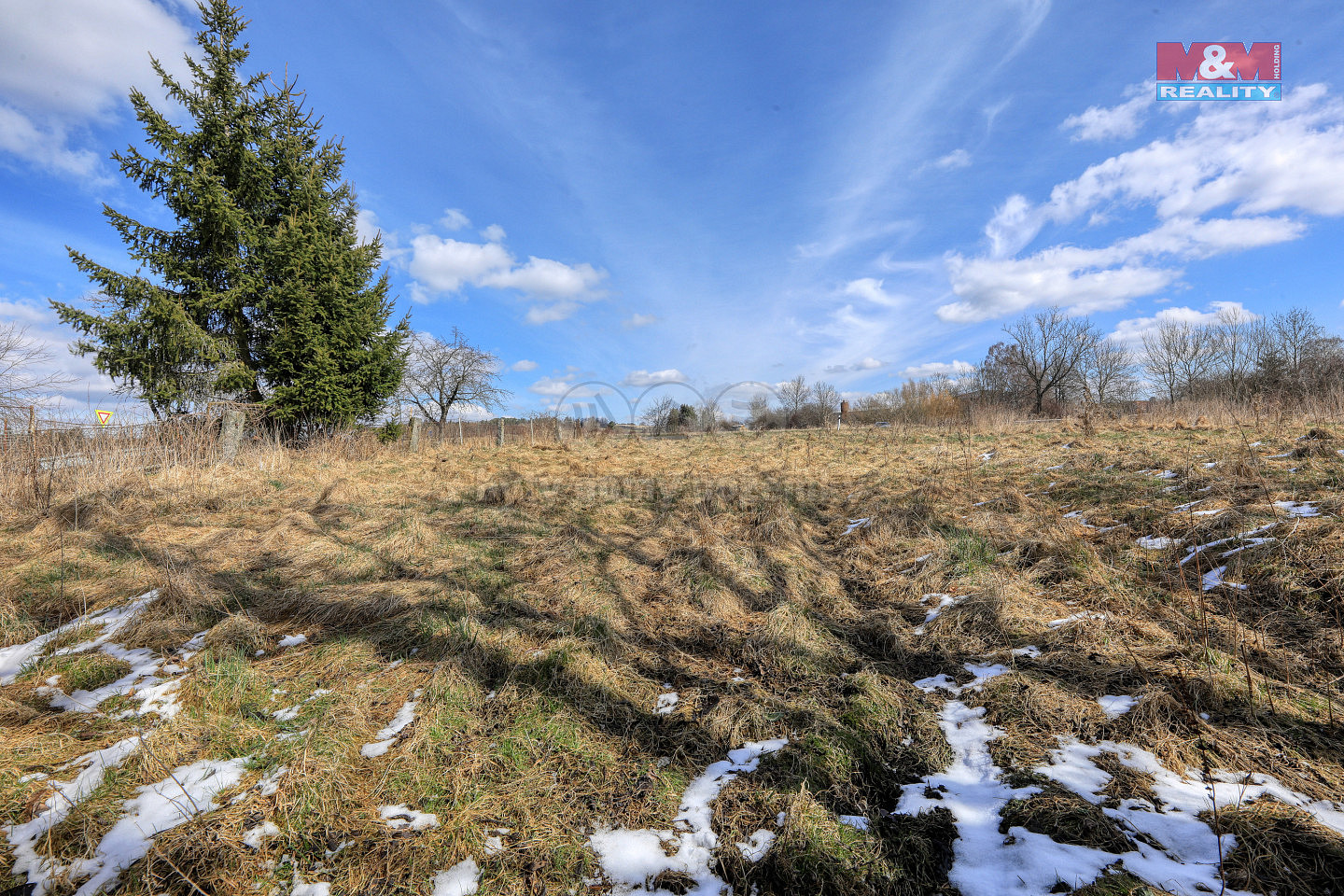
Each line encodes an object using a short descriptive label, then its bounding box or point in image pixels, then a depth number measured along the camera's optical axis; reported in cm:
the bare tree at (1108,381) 3197
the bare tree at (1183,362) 2970
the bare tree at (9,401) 755
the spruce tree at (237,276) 1155
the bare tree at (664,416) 2855
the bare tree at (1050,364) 3100
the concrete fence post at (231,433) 1062
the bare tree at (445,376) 2211
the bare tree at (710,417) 2743
